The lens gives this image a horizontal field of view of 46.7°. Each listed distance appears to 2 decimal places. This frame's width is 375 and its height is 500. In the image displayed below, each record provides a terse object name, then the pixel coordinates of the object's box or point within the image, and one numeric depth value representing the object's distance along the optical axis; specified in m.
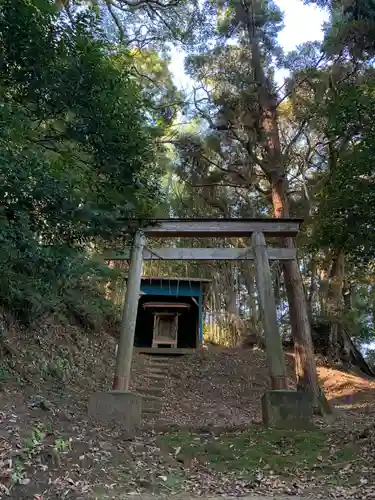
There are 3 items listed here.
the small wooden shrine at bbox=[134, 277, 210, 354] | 15.14
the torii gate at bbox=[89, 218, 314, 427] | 6.96
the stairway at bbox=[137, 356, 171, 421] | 9.16
